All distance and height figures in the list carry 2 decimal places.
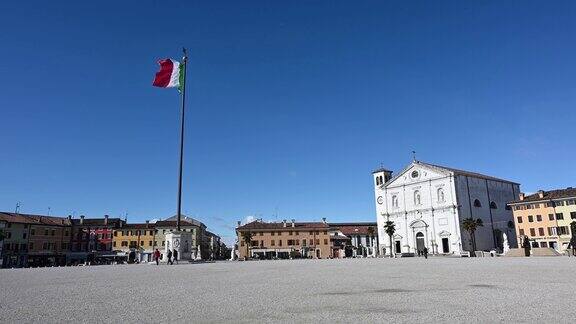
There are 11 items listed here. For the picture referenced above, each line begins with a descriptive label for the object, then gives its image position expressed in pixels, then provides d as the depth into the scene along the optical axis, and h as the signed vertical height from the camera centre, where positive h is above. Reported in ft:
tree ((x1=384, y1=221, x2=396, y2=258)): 271.49 +13.34
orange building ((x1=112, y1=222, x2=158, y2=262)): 300.61 +10.60
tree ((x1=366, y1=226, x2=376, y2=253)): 308.60 +10.56
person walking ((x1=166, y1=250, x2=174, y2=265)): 106.01 -0.94
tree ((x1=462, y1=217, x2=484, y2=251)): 223.10 +11.44
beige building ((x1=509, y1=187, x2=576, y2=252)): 218.79 +16.03
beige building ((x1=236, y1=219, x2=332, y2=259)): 318.86 +7.90
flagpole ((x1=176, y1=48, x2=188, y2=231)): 111.65 +31.29
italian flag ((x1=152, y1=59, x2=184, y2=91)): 109.50 +46.01
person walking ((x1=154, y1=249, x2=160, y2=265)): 108.48 -0.53
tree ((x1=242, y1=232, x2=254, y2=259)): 301.63 +9.18
